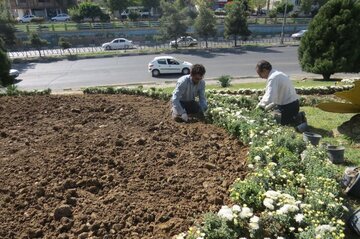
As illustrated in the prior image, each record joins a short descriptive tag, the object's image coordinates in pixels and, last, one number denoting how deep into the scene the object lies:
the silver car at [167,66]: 22.61
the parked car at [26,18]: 51.42
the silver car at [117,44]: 35.78
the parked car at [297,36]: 37.55
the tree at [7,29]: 34.34
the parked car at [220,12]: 56.10
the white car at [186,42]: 35.44
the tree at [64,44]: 34.34
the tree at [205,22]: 34.03
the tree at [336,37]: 13.05
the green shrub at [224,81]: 14.57
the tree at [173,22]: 33.44
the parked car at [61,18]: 52.97
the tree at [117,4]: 48.20
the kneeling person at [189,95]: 6.54
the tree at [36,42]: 34.50
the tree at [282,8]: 49.29
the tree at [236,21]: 33.78
